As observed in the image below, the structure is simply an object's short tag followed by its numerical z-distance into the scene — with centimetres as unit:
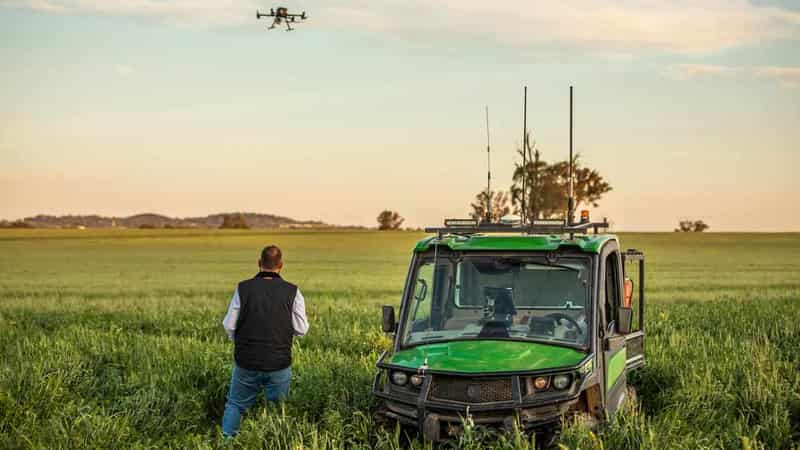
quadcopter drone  2256
